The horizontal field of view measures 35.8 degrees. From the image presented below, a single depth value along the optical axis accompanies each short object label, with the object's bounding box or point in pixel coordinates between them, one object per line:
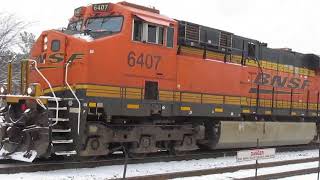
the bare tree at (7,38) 43.47
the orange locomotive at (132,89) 11.16
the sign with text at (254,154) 9.93
